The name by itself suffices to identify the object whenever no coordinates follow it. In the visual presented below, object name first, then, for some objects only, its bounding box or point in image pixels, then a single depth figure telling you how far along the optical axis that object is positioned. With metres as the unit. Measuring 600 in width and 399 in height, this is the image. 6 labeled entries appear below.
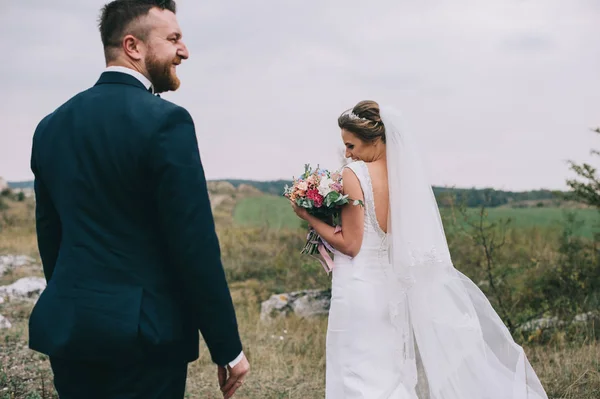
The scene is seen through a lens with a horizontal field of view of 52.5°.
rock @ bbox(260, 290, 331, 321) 9.88
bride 4.21
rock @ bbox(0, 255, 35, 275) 13.15
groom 2.19
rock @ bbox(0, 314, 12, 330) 7.93
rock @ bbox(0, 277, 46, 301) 10.21
